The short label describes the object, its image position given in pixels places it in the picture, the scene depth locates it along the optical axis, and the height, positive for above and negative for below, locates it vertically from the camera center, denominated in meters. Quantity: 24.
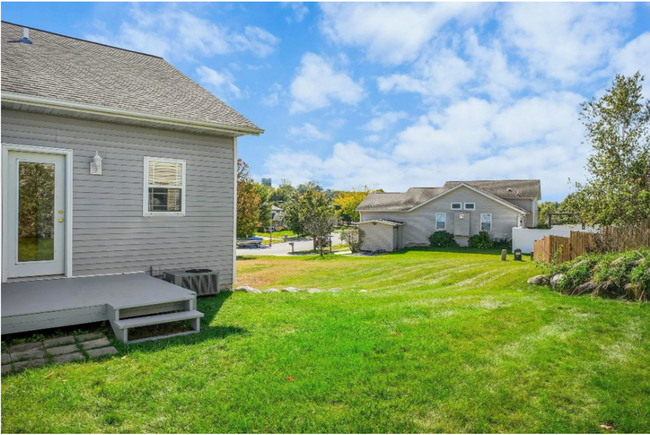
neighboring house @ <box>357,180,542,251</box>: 26.88 +0.62
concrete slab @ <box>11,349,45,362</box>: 4.16 -1.50
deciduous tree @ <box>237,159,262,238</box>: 25.89 +0.71
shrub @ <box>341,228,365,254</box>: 28.75 -1.31
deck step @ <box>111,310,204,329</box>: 4.96 -1.34
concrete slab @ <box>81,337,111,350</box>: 4.63 -1.52
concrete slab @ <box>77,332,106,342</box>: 4.94 -1.53
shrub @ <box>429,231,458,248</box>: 27.75 -1.31
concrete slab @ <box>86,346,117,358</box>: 4.32 -1.52
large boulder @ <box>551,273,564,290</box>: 8.25 -1.20
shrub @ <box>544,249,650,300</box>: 7.12 -0.93
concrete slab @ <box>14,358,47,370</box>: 3.92 -1.50
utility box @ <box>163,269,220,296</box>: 7.17 -1.15
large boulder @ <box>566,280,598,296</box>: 7.69 -1.29
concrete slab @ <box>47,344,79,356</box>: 4.38 -1.52
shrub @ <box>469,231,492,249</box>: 26.28 -1.28
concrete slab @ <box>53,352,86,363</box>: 4.16 -1.51
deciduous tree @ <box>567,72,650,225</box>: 12.82 +2.40
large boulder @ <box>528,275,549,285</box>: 8.83 -1.31
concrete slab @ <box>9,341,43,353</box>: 4.41 -1.50
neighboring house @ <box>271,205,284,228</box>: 62.16 +0.38
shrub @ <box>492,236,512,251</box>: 25.73 -1.37
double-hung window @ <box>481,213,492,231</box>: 26.98 +0.03
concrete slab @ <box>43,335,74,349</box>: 4.66 -1.51
